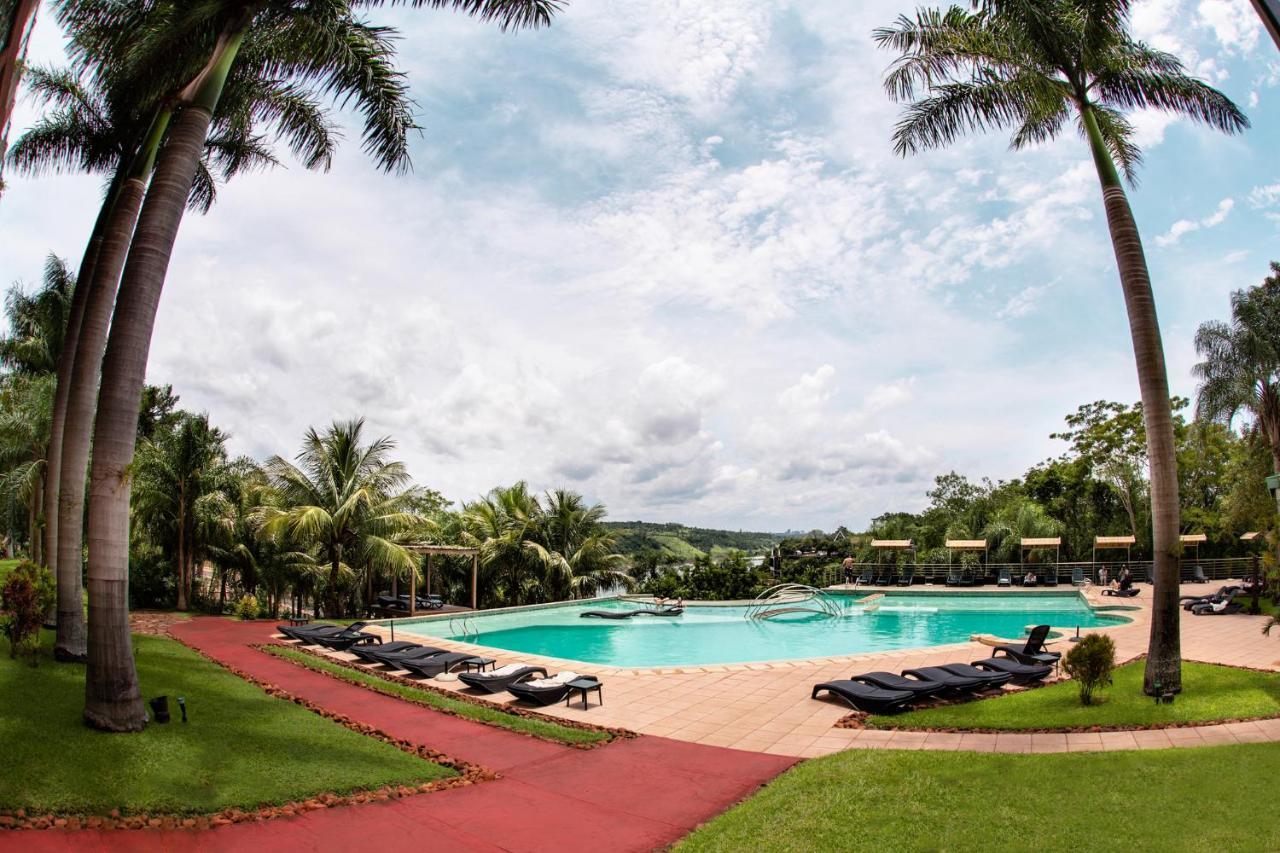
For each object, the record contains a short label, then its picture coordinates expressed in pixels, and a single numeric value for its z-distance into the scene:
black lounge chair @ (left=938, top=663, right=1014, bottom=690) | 11.37
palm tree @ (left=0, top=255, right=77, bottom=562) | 19.81
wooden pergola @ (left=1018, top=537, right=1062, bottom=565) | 32.72
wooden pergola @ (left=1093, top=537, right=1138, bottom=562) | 31.28
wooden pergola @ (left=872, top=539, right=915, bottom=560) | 35.50
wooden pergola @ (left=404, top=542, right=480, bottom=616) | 23.05
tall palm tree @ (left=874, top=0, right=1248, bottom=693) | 9.88
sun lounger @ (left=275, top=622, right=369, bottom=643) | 16.39
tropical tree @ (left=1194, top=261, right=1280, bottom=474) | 21.31
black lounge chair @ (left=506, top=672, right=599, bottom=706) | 11.41
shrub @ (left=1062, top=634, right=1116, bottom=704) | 9.58
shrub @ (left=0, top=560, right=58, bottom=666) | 9.52
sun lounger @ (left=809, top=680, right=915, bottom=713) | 10.25
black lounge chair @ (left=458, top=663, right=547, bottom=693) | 12.18
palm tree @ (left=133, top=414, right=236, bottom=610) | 21.58
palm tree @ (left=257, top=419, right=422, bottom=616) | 21.94
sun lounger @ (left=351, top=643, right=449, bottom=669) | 13.74
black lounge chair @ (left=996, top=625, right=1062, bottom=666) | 12.84
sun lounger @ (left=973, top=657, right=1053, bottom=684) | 11.76
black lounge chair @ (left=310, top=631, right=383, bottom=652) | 15.71
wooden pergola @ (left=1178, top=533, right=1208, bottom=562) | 28.20
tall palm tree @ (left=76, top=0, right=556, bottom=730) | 7.66
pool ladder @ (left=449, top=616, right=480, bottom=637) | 22.08
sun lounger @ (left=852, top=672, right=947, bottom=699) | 10.59
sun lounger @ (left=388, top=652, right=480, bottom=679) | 13.34
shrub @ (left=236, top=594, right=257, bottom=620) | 20.77
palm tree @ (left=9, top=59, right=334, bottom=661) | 9.84
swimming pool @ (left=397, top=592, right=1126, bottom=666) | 20.06
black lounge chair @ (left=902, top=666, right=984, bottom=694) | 11.01
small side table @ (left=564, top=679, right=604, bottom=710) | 11.36
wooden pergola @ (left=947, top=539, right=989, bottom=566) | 33.44
